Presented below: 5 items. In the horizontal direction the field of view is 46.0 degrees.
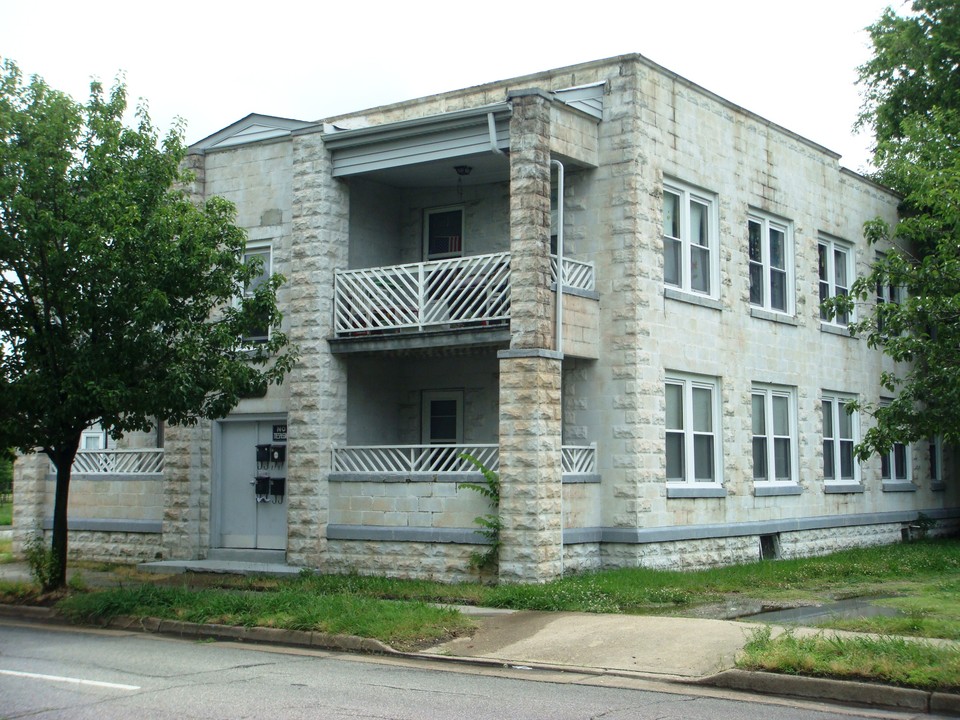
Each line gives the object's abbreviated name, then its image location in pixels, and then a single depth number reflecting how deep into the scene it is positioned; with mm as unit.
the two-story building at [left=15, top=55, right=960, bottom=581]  16922
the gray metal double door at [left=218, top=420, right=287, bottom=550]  19625
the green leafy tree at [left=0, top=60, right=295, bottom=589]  14836
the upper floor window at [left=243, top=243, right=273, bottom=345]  19969
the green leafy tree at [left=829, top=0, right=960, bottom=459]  14641
